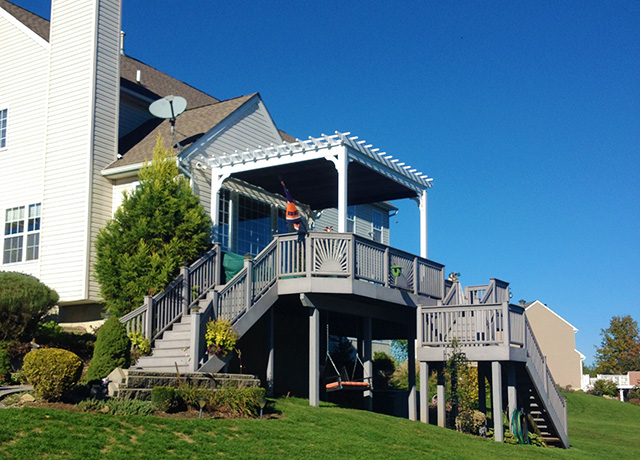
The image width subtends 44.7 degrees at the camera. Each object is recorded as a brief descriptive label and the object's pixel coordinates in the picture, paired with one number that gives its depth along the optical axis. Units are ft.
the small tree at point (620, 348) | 211.20
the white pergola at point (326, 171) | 55.47
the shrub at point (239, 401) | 42.52
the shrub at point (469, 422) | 54.44
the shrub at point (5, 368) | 45.62
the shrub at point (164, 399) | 39.22
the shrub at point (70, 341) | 52.29
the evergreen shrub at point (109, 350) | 42.11
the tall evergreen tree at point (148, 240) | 53.67
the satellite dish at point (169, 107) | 63.36
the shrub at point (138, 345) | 47.65
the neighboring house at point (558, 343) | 188.75
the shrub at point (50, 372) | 36.45
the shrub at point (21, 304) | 53.16
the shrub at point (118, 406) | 36.83
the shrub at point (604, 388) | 165.78
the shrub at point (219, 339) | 46.37
